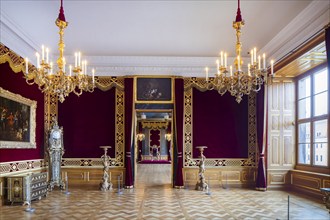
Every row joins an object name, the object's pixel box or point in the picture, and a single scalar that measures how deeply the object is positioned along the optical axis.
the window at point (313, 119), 8.23
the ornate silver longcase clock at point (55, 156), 8.95
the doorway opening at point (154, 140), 21.80
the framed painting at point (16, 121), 6.75
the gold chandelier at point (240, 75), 4.78
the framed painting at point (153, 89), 9.75
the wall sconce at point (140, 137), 22.80
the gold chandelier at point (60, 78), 4.71
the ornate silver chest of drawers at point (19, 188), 6.79
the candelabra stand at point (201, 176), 8.93
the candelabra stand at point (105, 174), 8.92
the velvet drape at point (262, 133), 9.08
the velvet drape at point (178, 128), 9.56
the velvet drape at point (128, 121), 9.55
